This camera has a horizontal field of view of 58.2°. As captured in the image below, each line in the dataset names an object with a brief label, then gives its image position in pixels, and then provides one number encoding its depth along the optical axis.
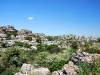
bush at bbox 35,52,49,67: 14.55
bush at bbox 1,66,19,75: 11.61
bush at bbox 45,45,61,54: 27.63
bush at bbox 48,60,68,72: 11.64
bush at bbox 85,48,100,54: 12.40
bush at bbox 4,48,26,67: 15.09
